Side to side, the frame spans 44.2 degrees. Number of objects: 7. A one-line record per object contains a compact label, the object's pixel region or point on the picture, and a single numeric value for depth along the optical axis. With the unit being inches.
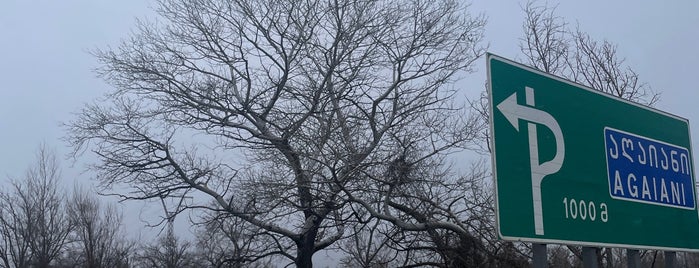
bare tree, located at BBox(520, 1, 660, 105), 697.0
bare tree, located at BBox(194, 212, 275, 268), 679.7
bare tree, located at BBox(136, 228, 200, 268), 915.5
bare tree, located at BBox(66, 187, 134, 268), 1231.5
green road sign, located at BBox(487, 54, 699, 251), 228.1
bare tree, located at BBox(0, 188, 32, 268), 1425.9
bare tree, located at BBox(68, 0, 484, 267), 602.5
